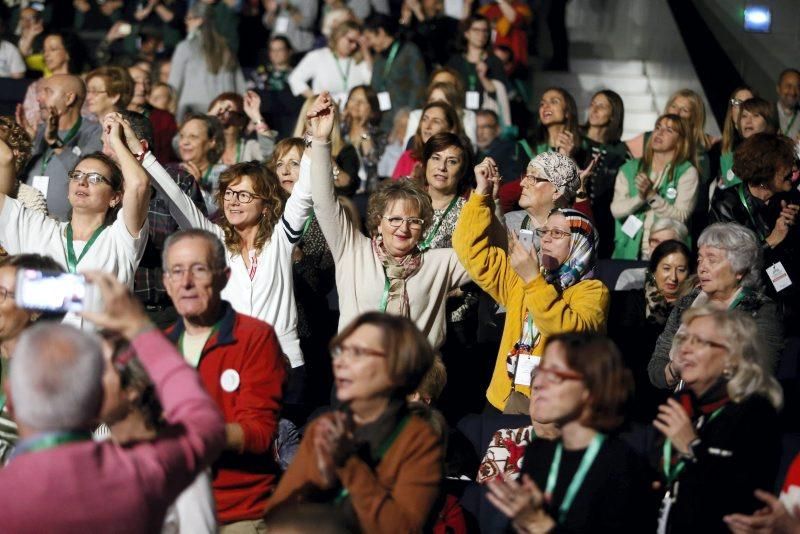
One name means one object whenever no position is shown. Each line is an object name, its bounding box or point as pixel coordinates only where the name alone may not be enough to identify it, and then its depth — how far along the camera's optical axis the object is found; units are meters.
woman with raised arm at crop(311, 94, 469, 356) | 10.27
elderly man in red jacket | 7.43
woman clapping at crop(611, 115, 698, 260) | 14.37
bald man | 13.69
